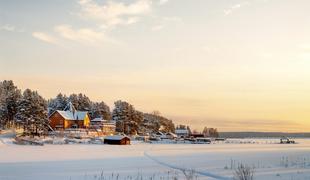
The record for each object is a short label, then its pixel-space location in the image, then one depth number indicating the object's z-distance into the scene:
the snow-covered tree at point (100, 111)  141.50
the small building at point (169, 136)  124.91
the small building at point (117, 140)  82.06
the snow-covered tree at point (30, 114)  88.00
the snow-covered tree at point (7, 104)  96.31
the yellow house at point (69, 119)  108.25
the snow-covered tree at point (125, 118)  128.50
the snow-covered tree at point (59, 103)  137.96
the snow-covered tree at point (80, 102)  137.25
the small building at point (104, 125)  109.89
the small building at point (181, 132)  158.38
